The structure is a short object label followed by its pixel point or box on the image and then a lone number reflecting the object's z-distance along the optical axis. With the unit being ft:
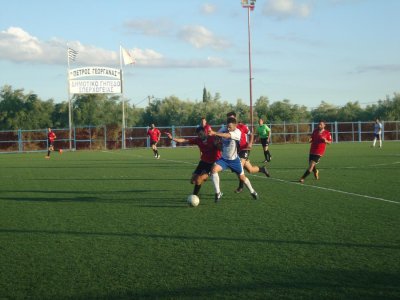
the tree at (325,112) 226.17
